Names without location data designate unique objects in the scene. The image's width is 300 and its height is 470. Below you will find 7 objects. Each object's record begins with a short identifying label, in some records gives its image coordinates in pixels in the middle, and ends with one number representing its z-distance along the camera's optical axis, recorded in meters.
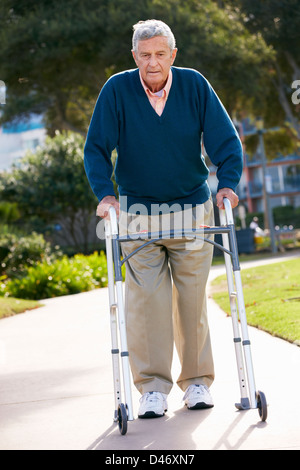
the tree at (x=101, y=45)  23.02
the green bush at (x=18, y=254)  16.02
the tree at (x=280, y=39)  26.16
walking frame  3.61
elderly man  4.05
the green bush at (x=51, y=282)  14.14
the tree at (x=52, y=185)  21.19
